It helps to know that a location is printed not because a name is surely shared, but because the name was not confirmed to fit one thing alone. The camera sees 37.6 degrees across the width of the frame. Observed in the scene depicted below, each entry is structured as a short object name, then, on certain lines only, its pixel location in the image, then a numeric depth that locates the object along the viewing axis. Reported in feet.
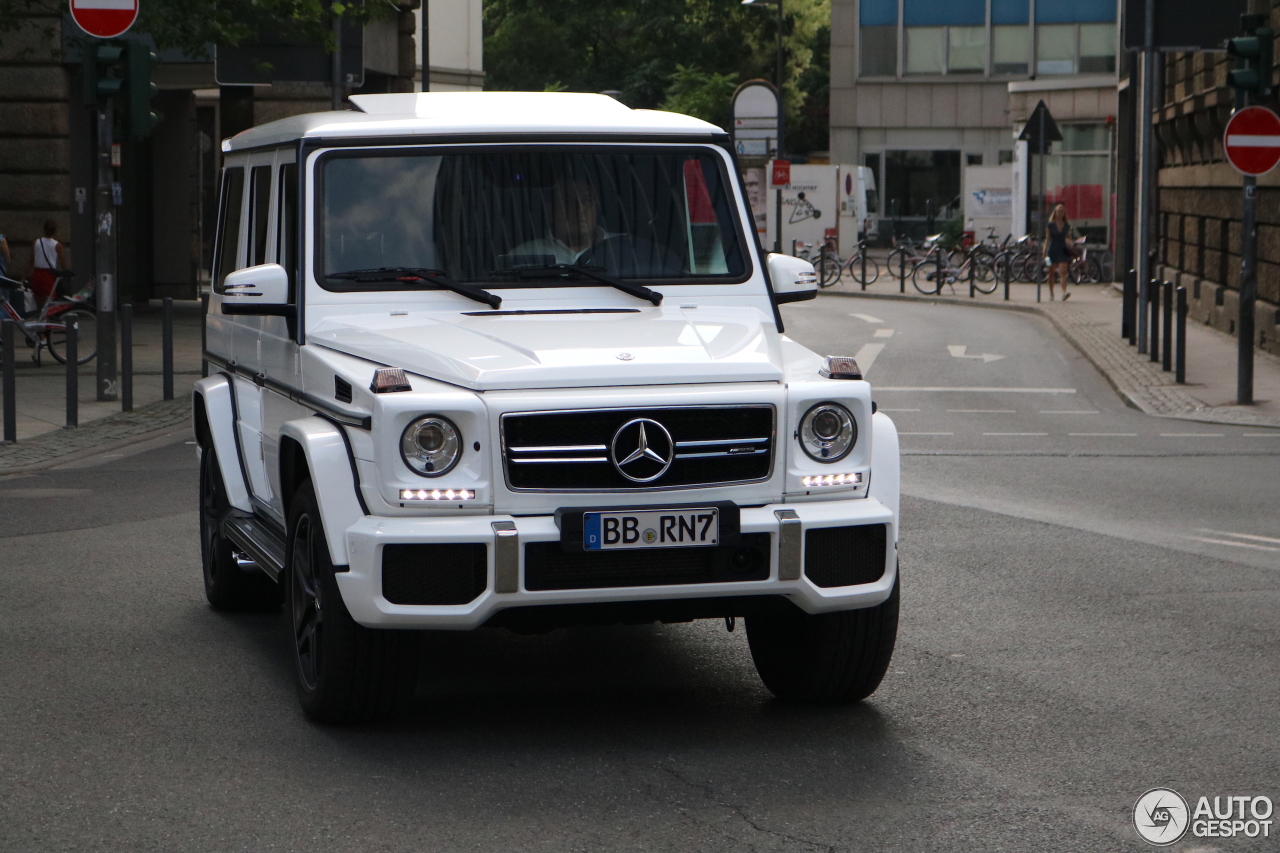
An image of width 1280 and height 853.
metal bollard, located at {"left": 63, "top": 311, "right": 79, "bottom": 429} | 48.21
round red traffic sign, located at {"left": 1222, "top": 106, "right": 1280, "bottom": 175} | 53.42
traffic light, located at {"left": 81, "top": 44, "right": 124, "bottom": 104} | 51.98
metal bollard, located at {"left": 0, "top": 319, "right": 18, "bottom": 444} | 44.78
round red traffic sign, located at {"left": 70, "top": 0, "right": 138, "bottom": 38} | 50.98
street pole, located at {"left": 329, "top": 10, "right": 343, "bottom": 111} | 72.33
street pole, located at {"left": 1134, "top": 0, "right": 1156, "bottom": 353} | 69.26
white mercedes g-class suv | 17.46
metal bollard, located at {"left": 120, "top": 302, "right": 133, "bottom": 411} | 52.08
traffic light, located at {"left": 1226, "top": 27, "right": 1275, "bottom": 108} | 52.80
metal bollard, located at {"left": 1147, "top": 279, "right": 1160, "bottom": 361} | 64.91
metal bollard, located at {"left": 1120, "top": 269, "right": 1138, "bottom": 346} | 72.54
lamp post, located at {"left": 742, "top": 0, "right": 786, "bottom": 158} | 175.98
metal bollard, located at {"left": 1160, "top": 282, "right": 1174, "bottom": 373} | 61.82
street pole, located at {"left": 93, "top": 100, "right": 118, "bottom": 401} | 53.47
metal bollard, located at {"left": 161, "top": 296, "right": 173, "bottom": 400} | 56.03
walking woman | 108.68
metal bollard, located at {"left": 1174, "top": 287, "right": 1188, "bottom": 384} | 58.90
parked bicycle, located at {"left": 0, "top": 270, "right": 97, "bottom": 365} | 65.21
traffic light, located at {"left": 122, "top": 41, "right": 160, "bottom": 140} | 53.42
